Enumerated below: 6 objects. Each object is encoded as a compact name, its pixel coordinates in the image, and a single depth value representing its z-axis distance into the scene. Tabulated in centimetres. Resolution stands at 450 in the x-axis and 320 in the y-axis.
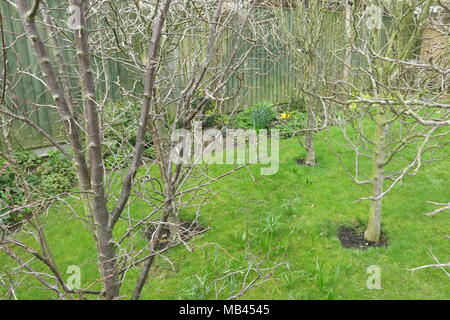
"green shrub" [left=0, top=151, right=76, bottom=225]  444
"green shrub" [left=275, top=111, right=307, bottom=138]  718
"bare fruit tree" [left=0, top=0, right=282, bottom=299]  146
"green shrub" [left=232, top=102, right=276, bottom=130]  716
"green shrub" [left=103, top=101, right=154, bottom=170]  539
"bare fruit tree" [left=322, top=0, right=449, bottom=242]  315
